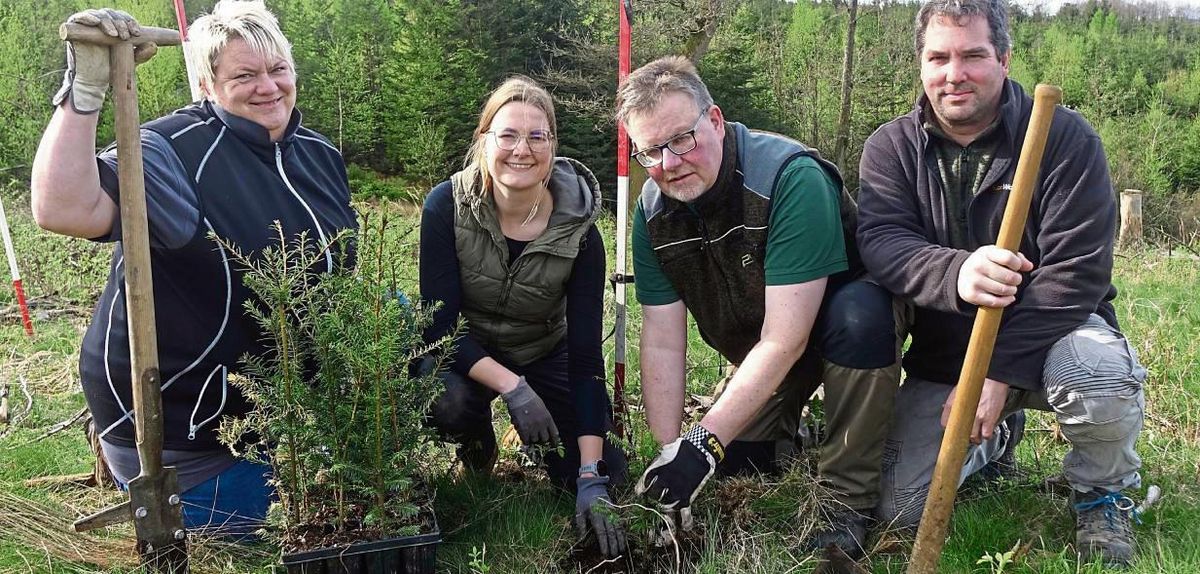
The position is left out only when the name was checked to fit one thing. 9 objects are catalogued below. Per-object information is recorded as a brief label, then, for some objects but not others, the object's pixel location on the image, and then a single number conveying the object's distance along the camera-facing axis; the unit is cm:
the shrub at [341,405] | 236
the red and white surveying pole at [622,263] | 368
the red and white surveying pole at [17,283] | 612
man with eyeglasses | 273
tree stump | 1105
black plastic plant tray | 233
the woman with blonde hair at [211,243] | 268
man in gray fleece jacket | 259
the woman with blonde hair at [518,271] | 300
